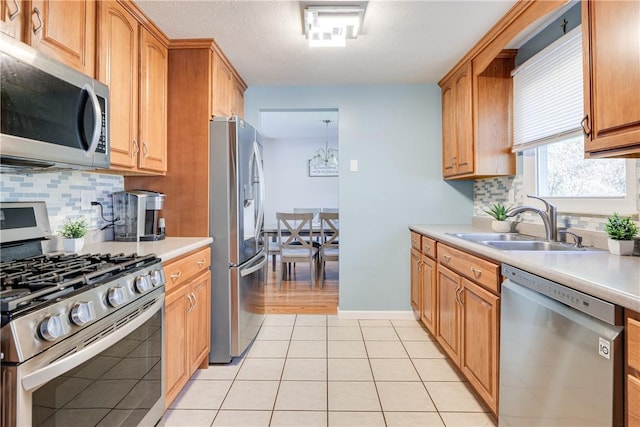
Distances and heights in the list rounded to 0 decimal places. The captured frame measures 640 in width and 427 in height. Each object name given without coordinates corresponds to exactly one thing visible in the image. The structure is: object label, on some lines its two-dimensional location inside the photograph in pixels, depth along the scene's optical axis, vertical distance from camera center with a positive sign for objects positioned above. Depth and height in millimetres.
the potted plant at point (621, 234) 1476 -88
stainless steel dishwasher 976 -478
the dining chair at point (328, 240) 4188 -304
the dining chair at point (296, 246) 4250 -395
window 1785 +455
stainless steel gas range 892 -366
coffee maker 2086 +0
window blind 1950 +754
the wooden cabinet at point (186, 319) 1736 -584
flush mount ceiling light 1913 +1130
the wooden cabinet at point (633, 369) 898 -411
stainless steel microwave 1103 +371
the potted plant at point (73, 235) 1635 -96
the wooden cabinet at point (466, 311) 1653 -563
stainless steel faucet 1997 -29
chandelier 6109 +1042
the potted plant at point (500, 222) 2447 -55
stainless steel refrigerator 2324 -136
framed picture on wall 6648 +858
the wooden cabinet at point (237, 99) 2901 +1016
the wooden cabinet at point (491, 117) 2566 +720
